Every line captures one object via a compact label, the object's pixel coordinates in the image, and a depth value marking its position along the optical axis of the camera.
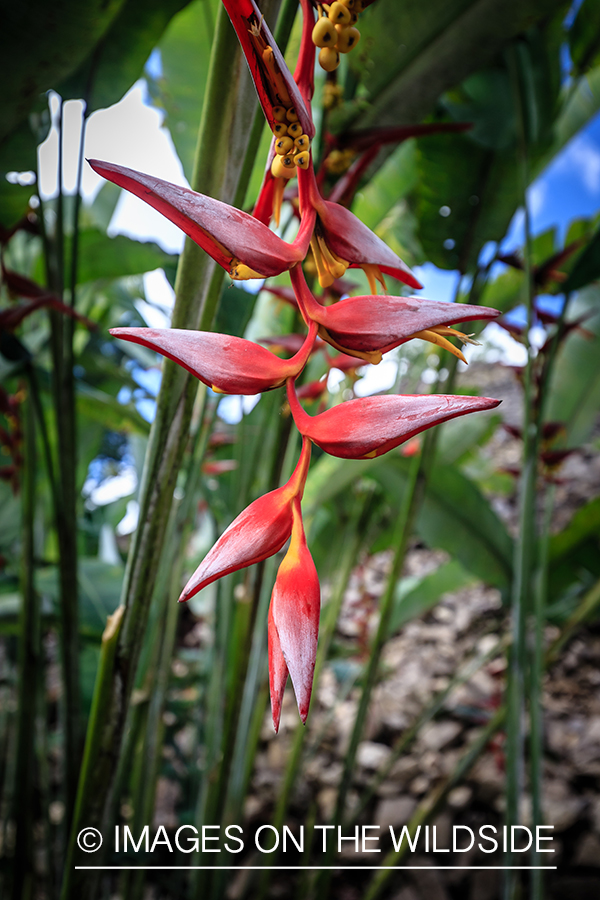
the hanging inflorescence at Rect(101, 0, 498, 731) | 0.12
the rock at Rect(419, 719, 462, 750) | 1.35
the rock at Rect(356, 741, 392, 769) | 1.33
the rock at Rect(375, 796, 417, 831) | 1.14
